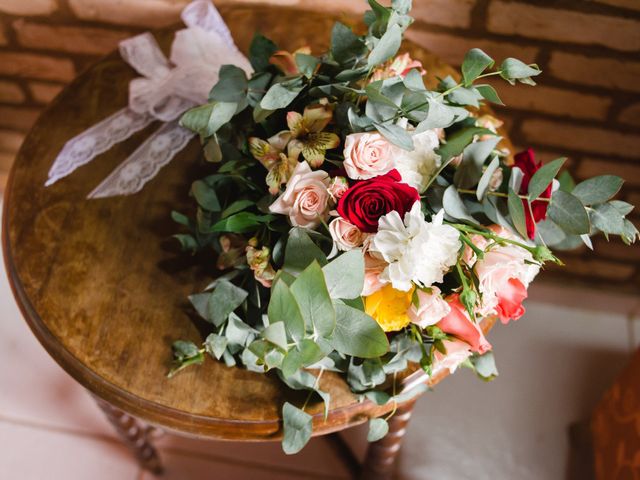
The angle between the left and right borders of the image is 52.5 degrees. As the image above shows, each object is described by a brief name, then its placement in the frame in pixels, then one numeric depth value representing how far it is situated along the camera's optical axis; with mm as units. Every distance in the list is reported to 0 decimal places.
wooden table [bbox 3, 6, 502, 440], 710
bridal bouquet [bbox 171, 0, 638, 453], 566
